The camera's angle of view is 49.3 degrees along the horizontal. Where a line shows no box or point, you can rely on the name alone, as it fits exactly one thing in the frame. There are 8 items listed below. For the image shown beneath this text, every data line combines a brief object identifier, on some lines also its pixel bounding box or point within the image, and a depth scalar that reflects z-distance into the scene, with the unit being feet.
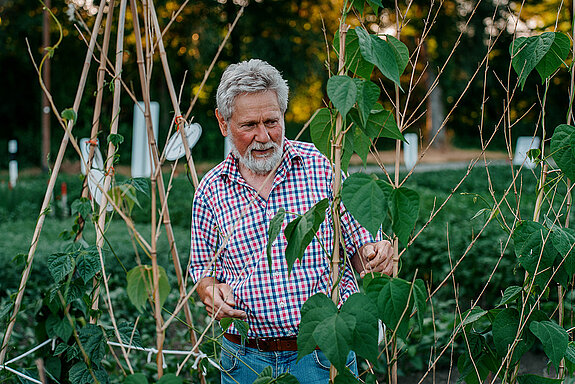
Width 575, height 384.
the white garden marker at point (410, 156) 36.35
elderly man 6.77
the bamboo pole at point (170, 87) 5.11
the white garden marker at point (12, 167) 36.37
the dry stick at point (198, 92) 4.25
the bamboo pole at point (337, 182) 4.45
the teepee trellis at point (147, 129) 4.35
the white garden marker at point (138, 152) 23.35
